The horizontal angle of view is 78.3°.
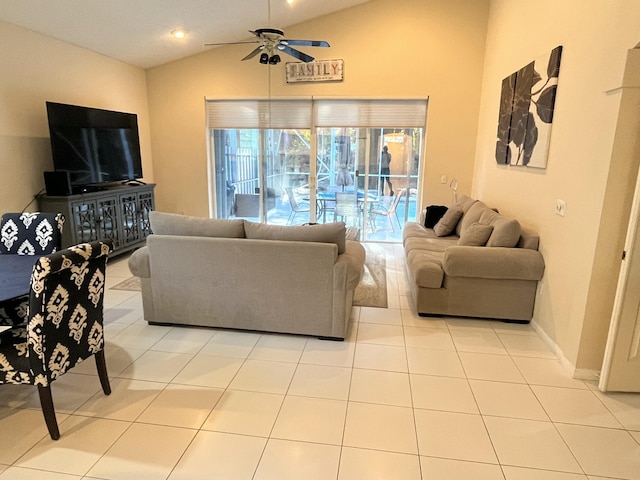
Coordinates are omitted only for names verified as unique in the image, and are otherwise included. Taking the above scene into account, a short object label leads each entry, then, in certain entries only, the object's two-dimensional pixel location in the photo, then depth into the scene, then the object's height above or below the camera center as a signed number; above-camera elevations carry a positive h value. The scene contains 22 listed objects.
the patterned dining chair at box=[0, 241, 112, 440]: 1.88 -0.85
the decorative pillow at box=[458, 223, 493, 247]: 3.74 -0.69
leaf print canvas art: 3.37 +0.49
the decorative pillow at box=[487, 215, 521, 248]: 3.52 -0.64
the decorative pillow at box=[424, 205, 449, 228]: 5.45 -0.73
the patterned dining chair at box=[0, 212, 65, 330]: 2.81 -0.56
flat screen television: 4.54 +0.14
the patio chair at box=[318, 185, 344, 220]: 6.69 -0.76
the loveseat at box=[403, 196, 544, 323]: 3.37 -0.97
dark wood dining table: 2.05 -0.70
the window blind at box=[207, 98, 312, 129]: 6.39 +0.73
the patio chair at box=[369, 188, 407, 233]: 6.62 -0.85
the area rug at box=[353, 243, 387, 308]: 3.98 -1.39
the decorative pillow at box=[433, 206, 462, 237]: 4.93 -0.76
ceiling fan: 3.61 +1.08
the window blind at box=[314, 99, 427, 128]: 6.13 +0.73
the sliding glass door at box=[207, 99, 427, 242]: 6.30 -0.04
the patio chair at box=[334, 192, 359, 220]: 6.68 -0.76
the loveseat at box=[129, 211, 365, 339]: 2.99 -0.89
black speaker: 4.46 -0.31
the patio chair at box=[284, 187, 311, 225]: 6.86 -0.79
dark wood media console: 4.44 -0.74
